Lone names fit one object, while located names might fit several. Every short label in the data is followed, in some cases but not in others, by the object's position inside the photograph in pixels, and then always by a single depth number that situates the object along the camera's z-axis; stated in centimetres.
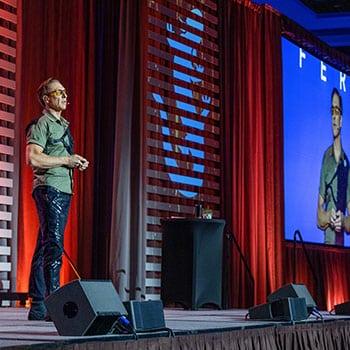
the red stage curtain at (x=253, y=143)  1206
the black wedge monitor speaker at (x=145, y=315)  451
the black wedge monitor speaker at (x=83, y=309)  430
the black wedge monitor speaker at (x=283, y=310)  606
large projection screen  1315
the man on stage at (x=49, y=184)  599
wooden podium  896
